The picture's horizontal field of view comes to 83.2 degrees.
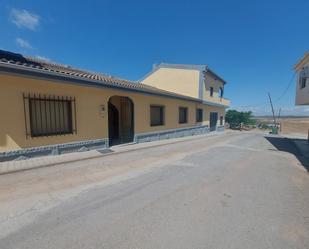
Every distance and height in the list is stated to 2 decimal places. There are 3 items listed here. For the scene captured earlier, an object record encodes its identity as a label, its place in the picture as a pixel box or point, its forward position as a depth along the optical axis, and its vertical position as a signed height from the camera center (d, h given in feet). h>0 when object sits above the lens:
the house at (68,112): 18.76 +0.32
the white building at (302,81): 38.99 +8.21
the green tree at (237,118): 97.18 -1.83
